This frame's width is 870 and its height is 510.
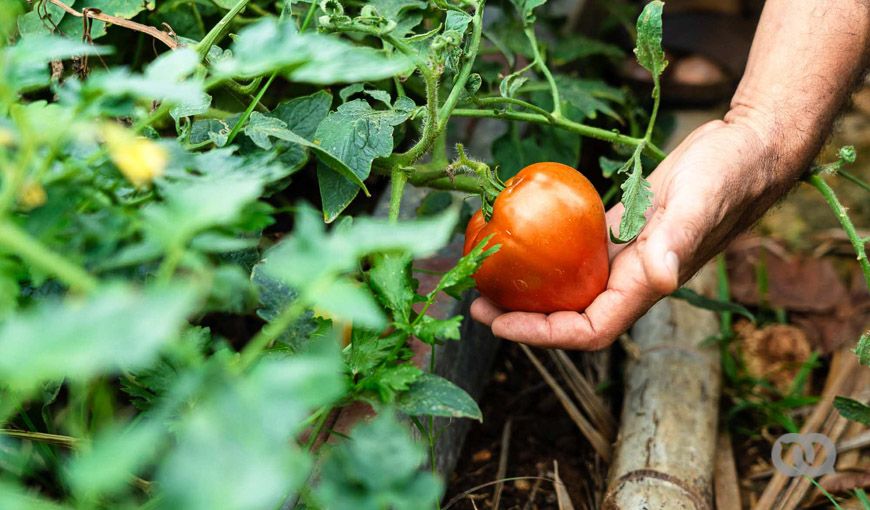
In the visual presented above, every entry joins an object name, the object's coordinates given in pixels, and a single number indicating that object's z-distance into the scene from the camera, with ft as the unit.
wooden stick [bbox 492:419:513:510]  3.88
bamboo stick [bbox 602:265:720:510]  3.66
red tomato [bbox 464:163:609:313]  3.10
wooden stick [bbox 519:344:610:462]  4.33
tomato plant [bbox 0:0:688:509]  1.27
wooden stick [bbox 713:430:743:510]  4.11
